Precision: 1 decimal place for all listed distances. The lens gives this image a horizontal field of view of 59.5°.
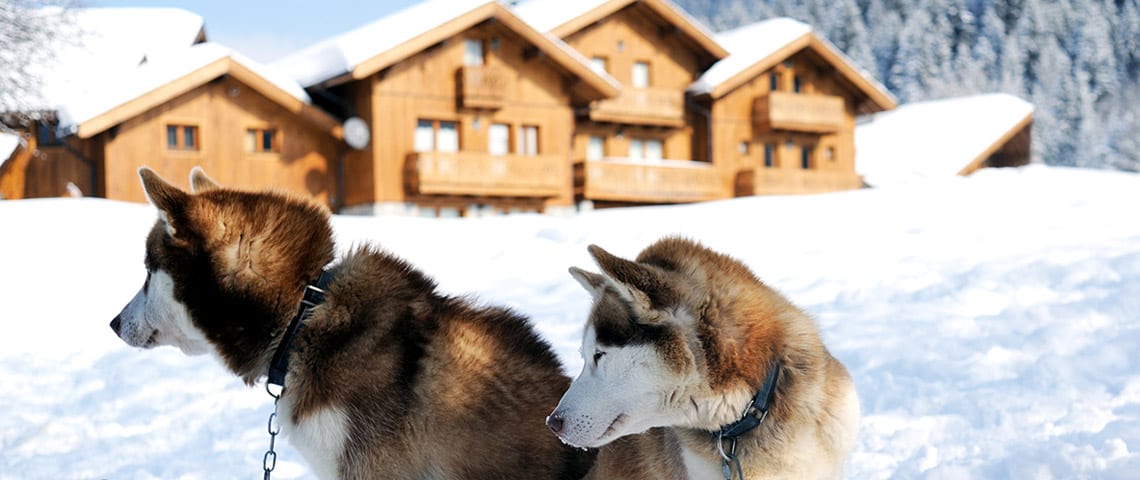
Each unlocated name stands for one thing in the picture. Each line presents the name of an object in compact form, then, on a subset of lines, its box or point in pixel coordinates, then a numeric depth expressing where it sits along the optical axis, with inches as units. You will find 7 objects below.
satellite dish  1093.8
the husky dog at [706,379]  145.0
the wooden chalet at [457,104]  1077.8
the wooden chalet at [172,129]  987.9
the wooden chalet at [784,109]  1337.4
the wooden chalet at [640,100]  1233.4
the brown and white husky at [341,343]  162.7
